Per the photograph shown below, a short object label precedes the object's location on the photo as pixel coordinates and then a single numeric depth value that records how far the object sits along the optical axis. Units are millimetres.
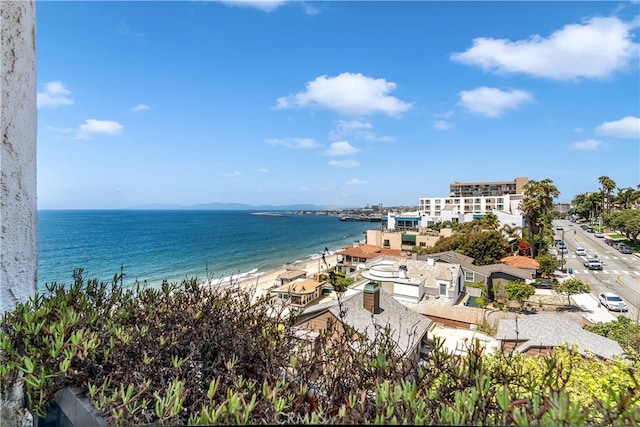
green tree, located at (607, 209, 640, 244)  48250
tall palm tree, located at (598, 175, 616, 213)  68625
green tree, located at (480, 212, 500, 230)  46156
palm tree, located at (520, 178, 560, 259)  36625
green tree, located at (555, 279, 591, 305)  23644
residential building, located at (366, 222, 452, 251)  48031
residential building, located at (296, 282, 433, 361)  11578
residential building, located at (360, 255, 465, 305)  22078
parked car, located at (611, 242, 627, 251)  49562
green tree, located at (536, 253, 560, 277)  31531
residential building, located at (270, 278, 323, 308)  24020
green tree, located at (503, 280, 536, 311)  22953
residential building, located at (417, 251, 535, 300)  27938
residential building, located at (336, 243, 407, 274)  40812
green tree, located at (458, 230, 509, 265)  36781
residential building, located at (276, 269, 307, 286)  31766
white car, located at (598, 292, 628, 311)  22688
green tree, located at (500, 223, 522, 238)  47791
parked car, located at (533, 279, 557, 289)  30000
